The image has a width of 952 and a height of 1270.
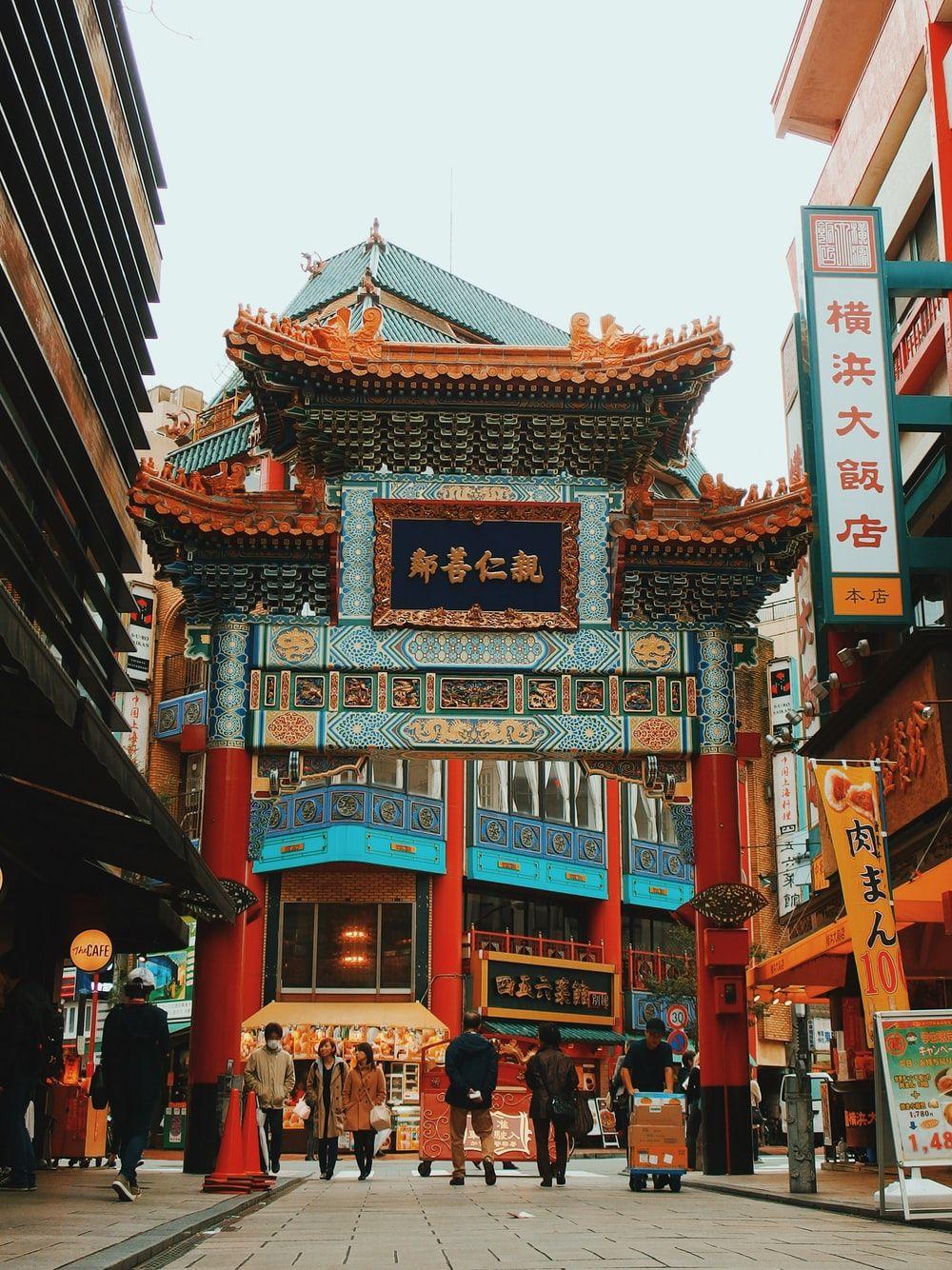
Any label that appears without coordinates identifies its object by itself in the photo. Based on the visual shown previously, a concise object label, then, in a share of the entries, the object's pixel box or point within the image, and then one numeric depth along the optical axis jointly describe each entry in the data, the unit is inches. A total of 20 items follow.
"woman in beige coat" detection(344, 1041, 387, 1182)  705.0
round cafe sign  694.5
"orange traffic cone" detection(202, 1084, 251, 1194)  551.2
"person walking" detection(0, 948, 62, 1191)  494.9
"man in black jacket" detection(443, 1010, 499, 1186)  610.5
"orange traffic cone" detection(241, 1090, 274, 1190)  582.3
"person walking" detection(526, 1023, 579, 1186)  597.0
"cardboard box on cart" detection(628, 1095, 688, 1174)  597.6
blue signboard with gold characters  786.2
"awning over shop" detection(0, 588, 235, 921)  366.6
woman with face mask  666.2
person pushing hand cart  625.3
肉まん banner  509.0
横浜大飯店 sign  733.9
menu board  426.6
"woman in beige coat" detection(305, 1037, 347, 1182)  722.8
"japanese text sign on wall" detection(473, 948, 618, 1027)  1510.8
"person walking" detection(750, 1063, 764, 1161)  1201.4
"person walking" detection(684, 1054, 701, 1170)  824.9
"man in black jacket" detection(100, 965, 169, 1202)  503.2
